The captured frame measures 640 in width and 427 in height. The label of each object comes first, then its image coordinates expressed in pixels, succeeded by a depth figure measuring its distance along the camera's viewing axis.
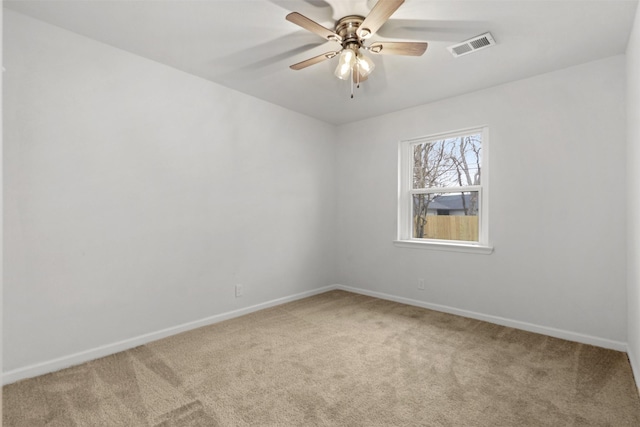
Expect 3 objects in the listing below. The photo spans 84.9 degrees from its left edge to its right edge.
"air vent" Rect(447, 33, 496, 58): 2.56
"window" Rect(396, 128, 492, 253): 3.65
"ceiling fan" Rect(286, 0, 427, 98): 2.11
